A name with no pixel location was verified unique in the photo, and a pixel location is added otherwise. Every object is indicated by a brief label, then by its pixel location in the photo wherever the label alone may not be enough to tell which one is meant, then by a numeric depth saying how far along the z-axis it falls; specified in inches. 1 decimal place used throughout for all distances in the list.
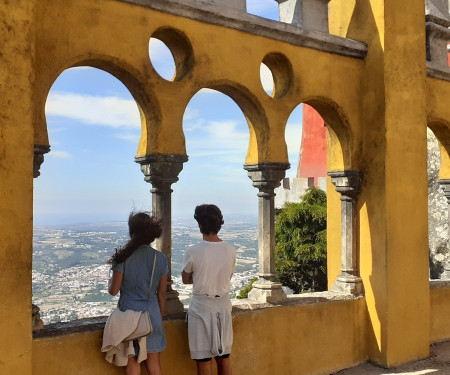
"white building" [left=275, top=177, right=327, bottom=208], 722.8
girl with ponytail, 153.4
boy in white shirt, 164.9
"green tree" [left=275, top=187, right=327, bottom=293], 588.4
